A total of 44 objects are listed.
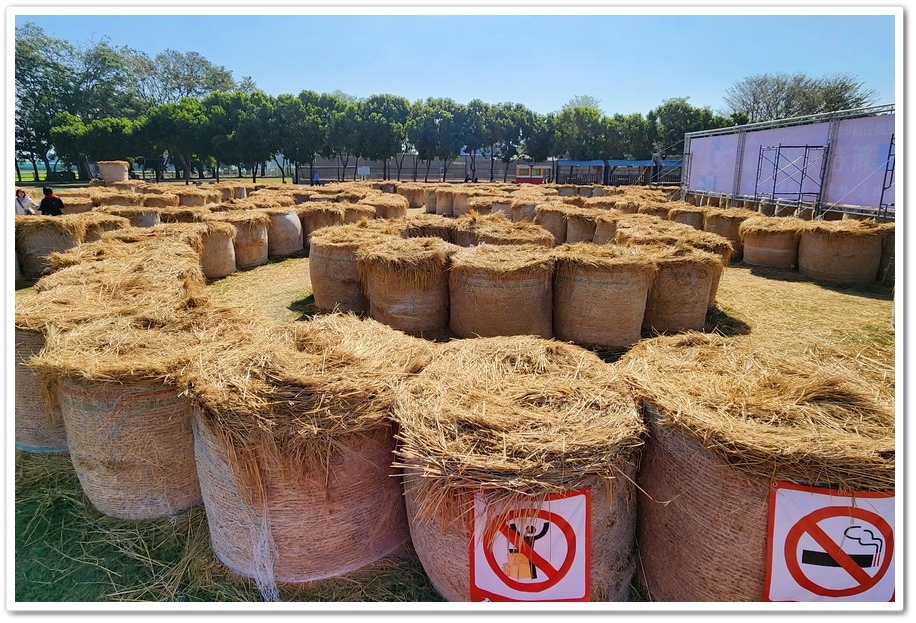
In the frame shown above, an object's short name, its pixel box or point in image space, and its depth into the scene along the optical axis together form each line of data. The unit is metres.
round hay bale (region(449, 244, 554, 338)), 6.44
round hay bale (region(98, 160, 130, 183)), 35.00
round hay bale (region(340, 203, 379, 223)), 14.56
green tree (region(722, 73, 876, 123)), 43.41
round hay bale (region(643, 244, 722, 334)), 7.26
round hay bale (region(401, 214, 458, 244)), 10.12
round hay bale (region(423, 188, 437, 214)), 24.61
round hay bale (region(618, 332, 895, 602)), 2.29
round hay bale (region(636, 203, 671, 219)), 15.83
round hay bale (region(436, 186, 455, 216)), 22.42
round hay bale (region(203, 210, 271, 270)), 12.02
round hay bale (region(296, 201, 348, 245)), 14.07
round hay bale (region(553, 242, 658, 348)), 6.60
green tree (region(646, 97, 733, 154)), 51.25
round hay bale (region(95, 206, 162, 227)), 13.59
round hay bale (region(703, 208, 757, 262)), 14.02
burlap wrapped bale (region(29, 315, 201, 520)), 3.32
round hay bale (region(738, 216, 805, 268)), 12.36
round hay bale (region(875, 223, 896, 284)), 10.98
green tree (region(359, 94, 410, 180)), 47.66
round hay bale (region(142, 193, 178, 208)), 16.88
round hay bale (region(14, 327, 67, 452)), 4.21
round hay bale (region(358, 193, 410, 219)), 15.98
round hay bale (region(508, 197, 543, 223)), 15.78
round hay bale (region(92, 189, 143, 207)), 17.16
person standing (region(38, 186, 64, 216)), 13.12
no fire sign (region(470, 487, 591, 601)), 2.40
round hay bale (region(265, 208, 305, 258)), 13.17
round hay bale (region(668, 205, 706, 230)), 15.16
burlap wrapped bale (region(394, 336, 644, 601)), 2.35
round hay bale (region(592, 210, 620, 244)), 11.92
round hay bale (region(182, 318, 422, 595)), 2.78
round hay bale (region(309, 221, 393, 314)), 8.17
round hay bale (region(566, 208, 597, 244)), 13.26
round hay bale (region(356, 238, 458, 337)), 6.81
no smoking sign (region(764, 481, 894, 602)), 2.29
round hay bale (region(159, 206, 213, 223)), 13.95
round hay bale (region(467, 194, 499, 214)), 17.39
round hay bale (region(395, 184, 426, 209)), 28.31
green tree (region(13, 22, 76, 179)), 48.59
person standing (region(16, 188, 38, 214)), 12.83
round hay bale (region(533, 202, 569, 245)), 14.20
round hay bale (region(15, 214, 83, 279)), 11.27
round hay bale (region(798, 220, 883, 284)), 10.98
